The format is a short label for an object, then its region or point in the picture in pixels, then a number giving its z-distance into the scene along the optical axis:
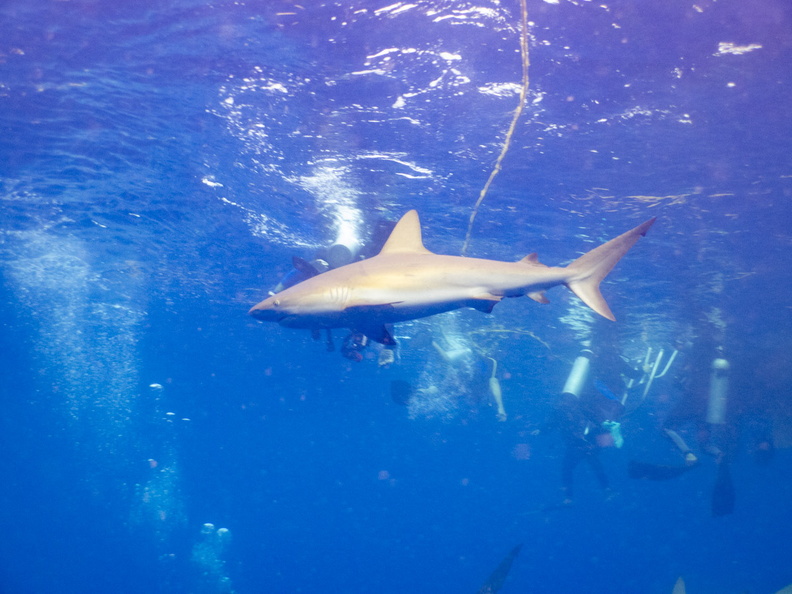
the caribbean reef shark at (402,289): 3.92
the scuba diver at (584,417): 16.08
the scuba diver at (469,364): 16.05
